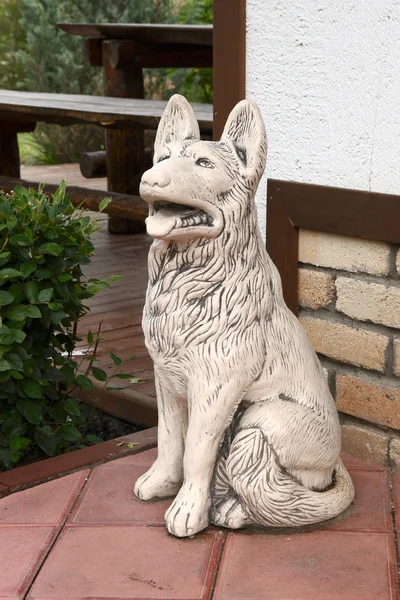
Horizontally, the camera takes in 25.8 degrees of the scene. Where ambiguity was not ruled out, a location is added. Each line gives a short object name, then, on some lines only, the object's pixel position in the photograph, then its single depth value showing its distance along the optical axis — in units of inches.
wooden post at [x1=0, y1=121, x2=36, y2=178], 334.3
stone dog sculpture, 102.3
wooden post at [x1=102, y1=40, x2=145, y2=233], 320.2
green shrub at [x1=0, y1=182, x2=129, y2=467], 129.8
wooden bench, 222.4
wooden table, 311.7
